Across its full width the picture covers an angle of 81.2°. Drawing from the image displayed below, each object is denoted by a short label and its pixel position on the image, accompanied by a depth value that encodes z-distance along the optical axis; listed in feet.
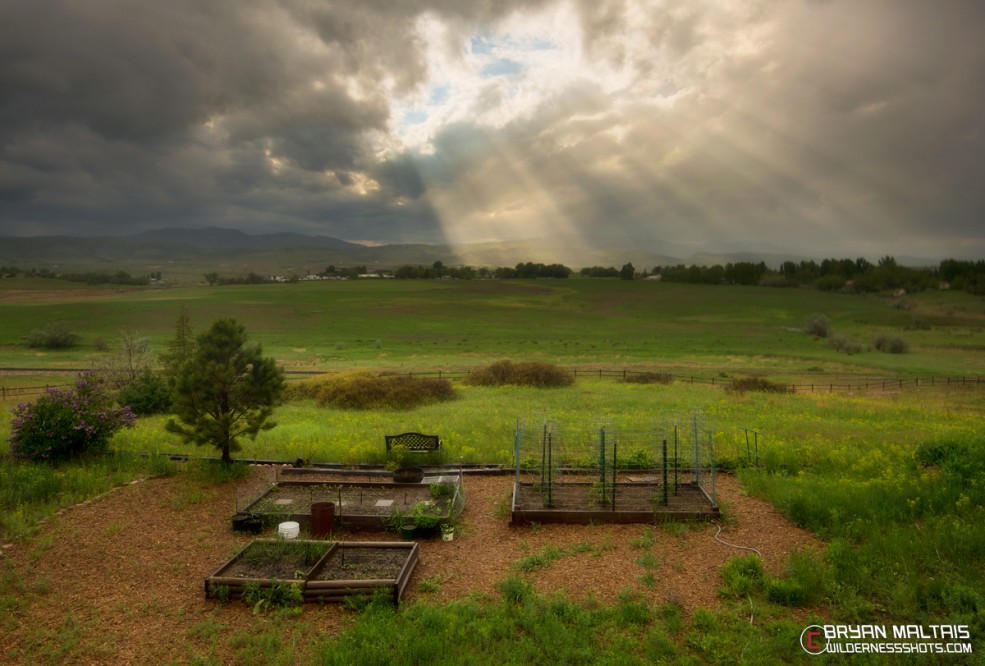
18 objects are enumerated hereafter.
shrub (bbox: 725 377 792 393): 119.34
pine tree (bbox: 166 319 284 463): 46.26
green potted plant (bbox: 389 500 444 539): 35.73
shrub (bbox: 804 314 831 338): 267.59
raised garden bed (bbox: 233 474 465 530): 37.45
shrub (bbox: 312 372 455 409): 94.43
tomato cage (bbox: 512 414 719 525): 38.45
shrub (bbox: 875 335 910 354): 220.92
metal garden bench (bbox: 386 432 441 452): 54.01
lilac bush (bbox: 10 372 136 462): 47.78
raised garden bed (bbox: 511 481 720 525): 38.27
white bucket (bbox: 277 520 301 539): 33.42
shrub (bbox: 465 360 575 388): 124.36
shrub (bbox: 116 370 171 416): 84.69
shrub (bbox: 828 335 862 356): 220.43
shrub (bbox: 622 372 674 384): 134.42
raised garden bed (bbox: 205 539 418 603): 27.71
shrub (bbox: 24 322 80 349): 210.79
